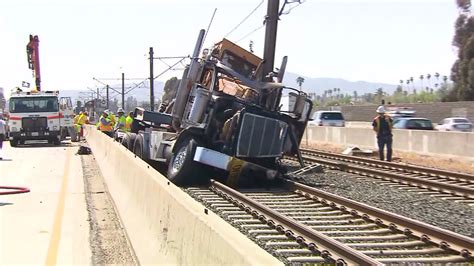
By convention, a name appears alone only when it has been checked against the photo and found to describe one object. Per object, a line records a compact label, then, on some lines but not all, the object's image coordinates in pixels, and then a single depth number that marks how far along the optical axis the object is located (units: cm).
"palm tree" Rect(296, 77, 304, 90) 6489
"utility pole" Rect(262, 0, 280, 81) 2361
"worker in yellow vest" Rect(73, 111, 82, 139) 3786
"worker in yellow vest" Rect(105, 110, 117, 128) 3012
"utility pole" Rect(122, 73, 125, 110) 7091
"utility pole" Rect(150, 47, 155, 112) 5137
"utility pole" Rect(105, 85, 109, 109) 8831
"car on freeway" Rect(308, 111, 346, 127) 4153
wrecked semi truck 1264
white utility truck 3231
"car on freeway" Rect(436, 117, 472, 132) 3628
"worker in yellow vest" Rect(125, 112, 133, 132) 2198
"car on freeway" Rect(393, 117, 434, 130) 3145
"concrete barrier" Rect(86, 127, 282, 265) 424
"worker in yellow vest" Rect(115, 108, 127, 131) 2304
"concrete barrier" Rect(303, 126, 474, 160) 2080
